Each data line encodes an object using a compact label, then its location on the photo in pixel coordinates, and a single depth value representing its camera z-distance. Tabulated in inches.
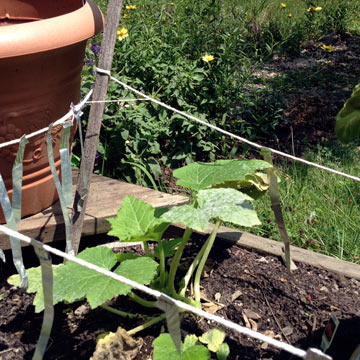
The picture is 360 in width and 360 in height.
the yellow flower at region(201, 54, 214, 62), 114.0
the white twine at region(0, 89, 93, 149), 64.4
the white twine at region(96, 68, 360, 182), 65.9
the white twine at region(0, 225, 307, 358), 34.2
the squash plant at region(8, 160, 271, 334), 55.2
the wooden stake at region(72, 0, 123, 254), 64.2
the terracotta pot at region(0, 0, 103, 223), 62.2
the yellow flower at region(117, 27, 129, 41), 113.7
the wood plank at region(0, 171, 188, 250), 77.4
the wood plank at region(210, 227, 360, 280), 76.8
